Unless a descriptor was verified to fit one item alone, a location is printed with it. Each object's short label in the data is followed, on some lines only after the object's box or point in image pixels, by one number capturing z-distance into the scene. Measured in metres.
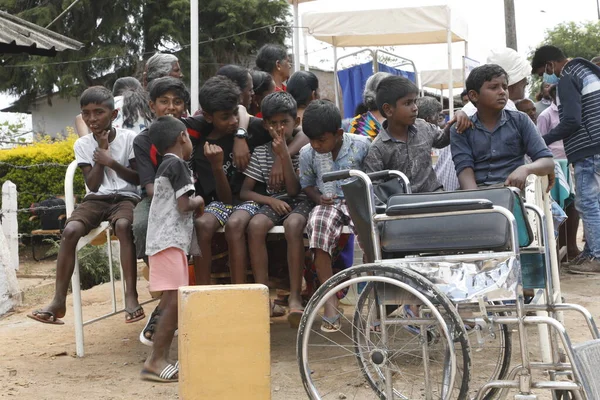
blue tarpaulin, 10.58
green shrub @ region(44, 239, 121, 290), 9.75
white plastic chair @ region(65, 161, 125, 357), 5.08
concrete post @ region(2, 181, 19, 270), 10.05
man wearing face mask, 7.16
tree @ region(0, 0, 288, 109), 25.69
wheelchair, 3.08
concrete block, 3.39
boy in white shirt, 4.98
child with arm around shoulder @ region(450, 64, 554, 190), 4.54
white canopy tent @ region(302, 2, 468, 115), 10.10
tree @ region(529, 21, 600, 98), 38.62
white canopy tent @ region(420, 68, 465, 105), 17.83
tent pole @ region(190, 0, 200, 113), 9.21
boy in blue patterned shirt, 4.69
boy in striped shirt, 4.82
